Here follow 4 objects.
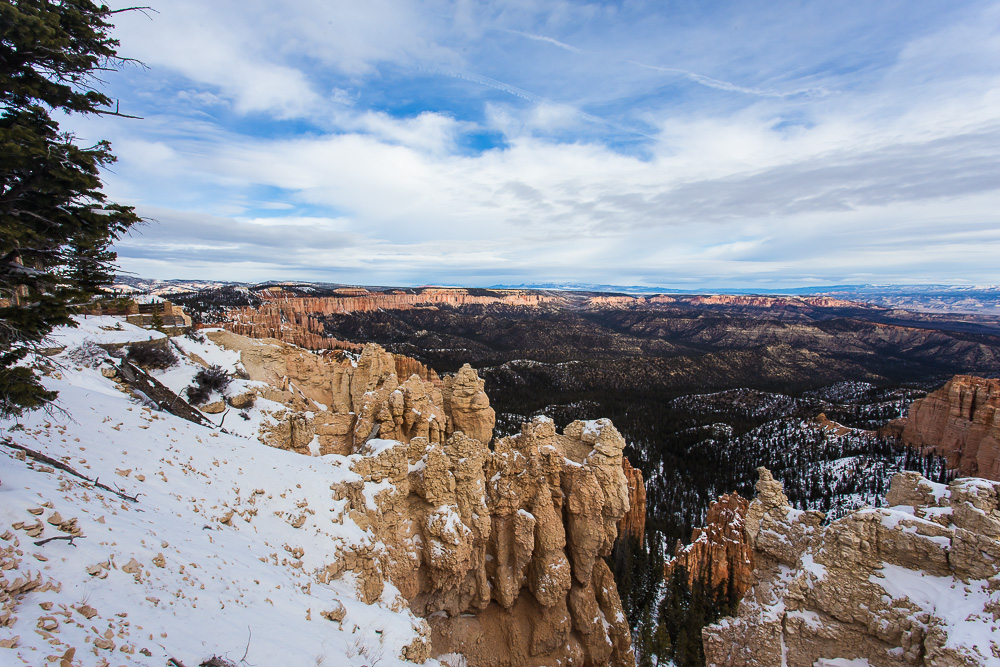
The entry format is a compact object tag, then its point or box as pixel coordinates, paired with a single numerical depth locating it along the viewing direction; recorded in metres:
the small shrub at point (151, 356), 21.17
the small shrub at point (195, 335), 28.92
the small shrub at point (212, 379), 20.77
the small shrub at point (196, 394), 19.56
